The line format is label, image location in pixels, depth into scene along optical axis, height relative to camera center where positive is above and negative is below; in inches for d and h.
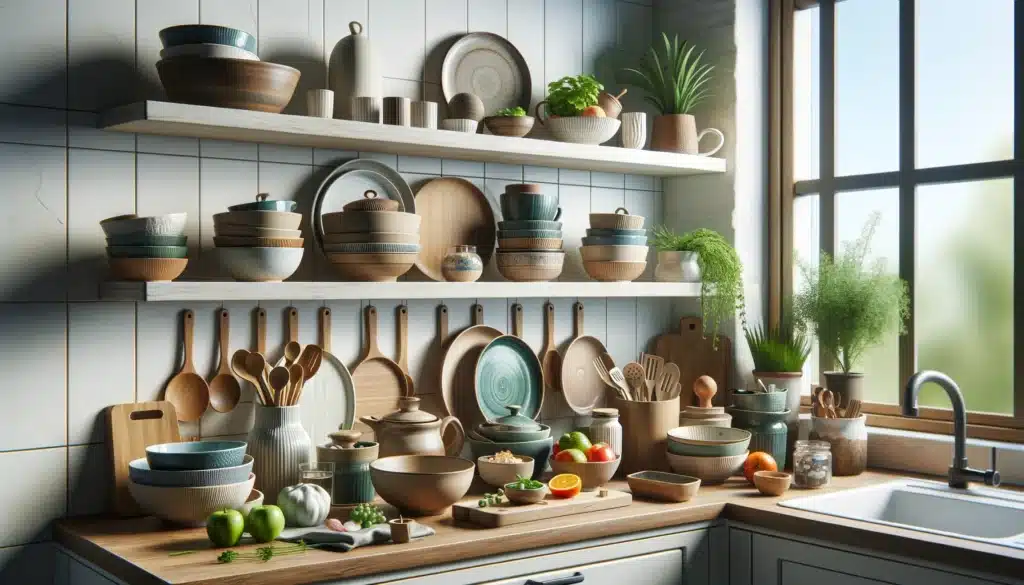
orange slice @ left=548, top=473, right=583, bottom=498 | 97.0 -17.2
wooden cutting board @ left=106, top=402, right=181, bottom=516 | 92.1 -11.8
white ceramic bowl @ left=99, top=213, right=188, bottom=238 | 87.4 +6.4
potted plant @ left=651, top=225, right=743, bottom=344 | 120.9 +3.9
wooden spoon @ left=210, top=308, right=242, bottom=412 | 99.0 -8.0
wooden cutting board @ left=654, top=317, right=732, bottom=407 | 126.4 -6.7
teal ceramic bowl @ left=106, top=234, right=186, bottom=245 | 87.4 +5.2
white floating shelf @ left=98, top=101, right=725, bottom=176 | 88.5 +15.8
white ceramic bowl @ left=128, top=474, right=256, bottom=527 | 85.4 -16.4
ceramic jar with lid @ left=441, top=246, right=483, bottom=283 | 106.6 +3.6
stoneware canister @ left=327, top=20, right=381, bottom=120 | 102.7 +22.8
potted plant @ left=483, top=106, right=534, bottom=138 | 111.0 +19.0
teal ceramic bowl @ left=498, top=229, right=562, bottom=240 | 111.7 +7.3
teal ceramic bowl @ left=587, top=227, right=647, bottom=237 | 115.7 +7.7
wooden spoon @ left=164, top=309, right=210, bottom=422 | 96.9 -8.2
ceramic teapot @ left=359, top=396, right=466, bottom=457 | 100.2 -12.5
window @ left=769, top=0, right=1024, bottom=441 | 109.0 +14.7
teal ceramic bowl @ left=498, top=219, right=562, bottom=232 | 111.8 +8.2
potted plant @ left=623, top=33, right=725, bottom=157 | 123.9 +24.9
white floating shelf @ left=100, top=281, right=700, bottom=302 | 87.2 +1.0
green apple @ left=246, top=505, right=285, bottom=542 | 82.6 -17.5
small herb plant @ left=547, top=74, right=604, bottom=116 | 115.0 +22.7
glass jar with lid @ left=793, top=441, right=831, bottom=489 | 104.7 -16.5
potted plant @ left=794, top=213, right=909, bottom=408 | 112.6 -0.7
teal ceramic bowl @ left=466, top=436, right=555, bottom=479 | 105.9 -15.0
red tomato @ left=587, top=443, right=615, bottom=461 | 103.7 -15.1
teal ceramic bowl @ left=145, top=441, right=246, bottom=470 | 86.2 -13.0
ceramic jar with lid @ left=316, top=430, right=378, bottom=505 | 96.4 -15.5
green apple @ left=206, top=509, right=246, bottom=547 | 80.8 -17.5
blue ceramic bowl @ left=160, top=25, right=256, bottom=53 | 89.4 +22.9
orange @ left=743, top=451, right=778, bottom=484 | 107.3 -16.8
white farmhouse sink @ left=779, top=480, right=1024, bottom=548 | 97.0 -19.9
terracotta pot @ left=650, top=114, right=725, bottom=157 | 123.7 +19.8
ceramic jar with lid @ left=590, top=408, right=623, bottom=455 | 111.7 -13.6
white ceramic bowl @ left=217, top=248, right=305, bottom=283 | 91.6 +3.4
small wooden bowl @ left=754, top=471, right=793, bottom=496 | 101.7 -17.7
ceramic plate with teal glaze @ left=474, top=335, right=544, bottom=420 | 116.3 -8.8
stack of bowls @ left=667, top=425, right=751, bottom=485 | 107.0 -16.0
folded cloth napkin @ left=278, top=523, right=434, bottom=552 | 81.6 -18.7
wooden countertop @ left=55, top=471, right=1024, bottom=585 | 75.7 -19.3
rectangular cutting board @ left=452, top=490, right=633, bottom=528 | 89.3 -18.4
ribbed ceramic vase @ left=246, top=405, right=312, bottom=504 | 95.3 -13.6
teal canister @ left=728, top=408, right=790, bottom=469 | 115.0 -14.2
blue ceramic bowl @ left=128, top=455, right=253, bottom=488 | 85.4 -14.4
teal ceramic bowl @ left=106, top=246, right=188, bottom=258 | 87.4 +4.2
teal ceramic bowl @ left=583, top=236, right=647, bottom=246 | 115.6 +6.8
